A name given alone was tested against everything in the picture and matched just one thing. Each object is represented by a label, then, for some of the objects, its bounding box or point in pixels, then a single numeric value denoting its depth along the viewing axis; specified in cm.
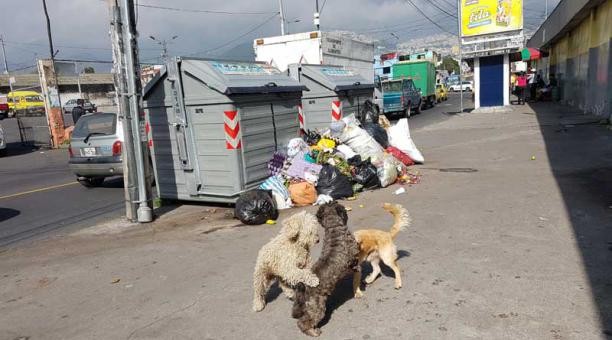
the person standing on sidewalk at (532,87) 3038
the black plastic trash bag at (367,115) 1248
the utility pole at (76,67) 2045
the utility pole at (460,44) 2345
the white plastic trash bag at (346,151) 845
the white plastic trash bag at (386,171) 808
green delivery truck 3078
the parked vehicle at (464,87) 6103
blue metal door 2380
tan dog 391
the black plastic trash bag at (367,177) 789
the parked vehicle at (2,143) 1783
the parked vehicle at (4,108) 3709
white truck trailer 1549
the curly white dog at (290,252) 345
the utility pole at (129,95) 661
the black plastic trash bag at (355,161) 822
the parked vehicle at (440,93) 3930
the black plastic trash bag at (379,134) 1000
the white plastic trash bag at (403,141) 1020
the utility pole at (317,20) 3212
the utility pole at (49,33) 2354
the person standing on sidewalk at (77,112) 2106
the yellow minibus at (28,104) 4045
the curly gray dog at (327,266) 327
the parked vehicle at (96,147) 955
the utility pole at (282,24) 3557
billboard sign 2261
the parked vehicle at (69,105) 4241
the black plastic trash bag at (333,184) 733
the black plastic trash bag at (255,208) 634
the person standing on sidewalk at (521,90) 2717
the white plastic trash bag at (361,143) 866
